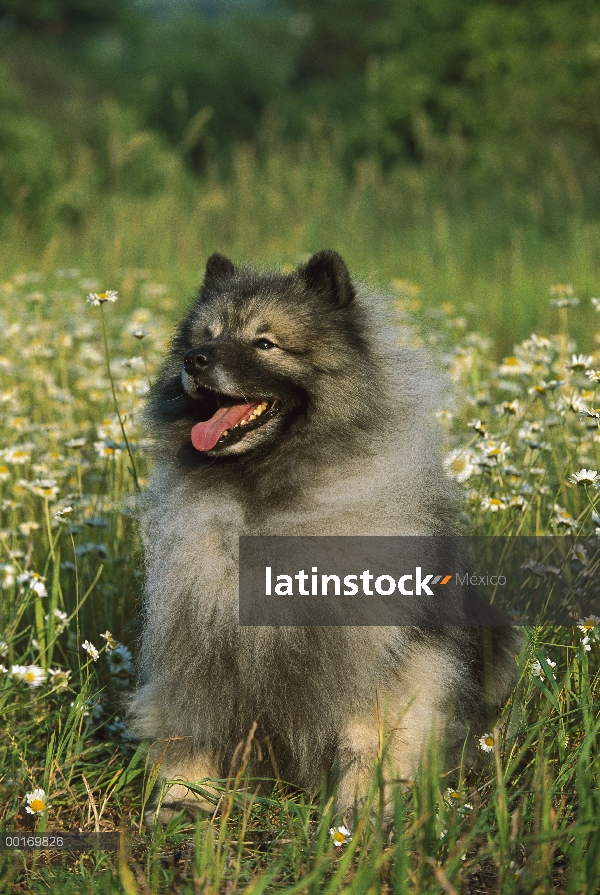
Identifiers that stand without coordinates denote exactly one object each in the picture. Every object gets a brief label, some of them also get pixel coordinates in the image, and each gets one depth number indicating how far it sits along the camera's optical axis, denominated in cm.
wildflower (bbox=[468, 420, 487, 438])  713
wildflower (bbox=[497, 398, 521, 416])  745
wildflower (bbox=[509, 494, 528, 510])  702
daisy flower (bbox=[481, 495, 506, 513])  709
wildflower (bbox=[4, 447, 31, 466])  784
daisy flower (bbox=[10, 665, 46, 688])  593
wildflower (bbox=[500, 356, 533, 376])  809
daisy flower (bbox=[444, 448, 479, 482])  718
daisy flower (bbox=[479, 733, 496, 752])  551
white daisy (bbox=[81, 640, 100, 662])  588
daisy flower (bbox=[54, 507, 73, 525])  636
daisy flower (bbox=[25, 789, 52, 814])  529
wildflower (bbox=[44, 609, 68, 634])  634
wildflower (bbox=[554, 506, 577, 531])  662
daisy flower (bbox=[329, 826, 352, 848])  473
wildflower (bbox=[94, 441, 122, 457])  739
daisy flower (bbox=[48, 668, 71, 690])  612
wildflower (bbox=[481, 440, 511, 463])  705
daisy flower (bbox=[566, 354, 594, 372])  699
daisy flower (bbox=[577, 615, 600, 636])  589
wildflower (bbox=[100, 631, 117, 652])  616
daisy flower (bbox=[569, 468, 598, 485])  578
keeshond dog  541
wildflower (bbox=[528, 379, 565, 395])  737
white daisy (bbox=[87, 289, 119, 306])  694
